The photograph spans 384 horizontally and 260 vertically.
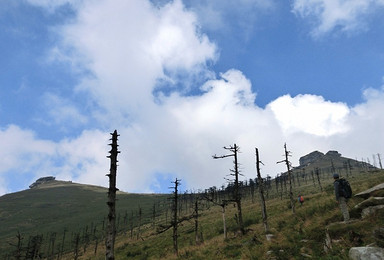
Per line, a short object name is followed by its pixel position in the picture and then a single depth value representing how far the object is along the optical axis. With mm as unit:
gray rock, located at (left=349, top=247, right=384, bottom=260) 7809
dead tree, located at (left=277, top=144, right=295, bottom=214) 36125
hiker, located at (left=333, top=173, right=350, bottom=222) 12109
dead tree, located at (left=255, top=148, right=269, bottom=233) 24491
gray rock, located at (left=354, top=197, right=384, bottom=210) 12638
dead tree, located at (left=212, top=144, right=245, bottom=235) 26228
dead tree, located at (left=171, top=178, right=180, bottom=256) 31352
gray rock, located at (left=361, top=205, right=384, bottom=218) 11891
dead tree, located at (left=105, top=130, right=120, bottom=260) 12273
